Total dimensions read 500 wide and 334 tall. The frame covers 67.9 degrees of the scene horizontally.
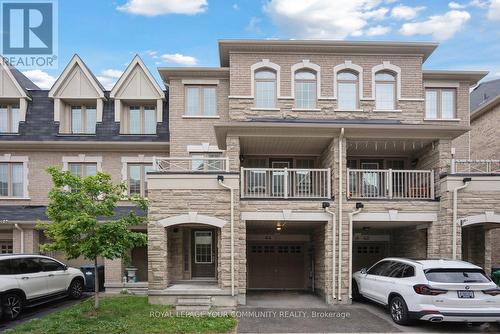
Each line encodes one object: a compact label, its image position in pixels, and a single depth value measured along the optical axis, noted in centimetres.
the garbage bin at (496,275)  1478
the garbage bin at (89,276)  1501
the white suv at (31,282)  1009
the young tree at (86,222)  959
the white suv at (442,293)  834
